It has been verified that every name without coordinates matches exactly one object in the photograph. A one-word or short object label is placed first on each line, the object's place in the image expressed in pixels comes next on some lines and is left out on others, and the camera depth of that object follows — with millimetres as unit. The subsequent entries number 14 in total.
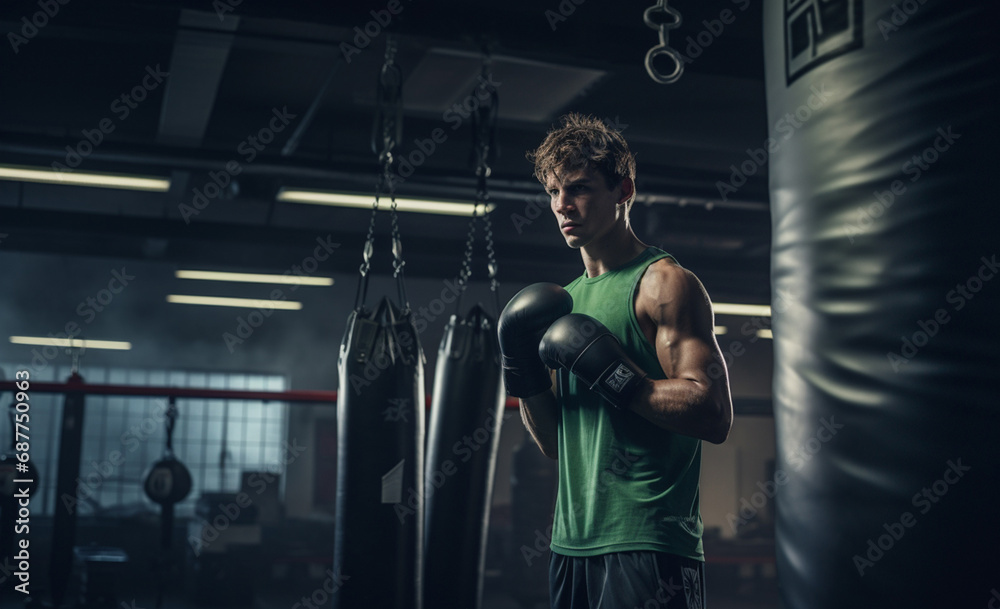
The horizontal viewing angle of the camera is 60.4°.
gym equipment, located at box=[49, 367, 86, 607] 3482
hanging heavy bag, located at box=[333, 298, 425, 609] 2312
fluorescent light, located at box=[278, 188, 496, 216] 6402
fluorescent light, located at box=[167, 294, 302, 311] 11297
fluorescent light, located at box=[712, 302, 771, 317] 9750
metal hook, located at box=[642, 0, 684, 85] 2049
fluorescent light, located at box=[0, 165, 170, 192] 5992
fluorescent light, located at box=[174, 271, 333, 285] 9938
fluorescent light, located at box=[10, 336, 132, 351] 11250
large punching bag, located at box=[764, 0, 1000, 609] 1085
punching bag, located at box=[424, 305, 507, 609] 2621
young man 1508
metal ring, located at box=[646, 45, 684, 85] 2080
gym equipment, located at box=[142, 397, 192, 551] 4733
